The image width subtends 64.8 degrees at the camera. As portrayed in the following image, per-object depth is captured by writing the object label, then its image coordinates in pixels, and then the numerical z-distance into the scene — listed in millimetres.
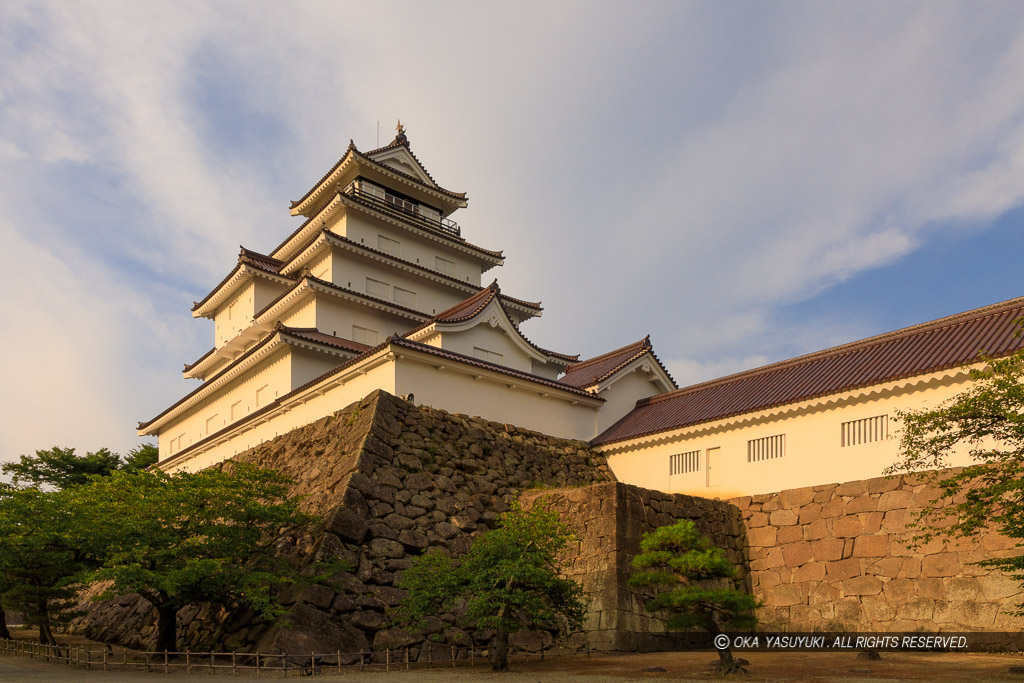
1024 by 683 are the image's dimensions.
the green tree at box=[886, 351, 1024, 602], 10383
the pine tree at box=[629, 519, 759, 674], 12727
